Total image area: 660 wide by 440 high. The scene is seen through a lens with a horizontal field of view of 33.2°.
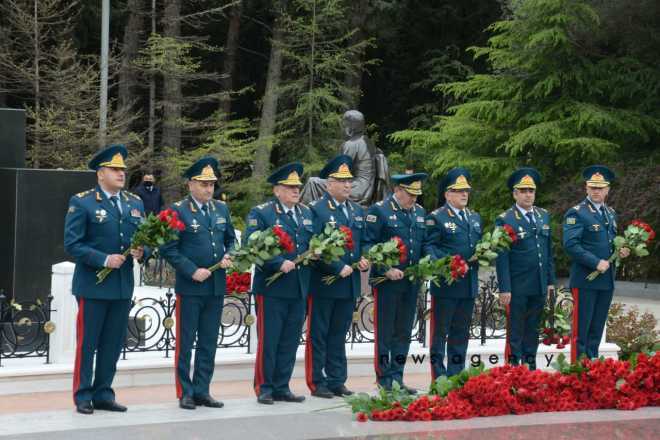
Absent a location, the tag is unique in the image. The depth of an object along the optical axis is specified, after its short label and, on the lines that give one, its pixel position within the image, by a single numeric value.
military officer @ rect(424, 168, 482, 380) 10.30
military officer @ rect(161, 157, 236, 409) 9.19
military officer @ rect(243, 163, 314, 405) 9.58
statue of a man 16.98
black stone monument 12.45
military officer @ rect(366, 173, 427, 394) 10.16
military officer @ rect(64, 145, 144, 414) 8.83
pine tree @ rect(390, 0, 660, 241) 26.12
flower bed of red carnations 8.59
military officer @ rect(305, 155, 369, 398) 9.90
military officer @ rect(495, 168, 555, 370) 10.61
